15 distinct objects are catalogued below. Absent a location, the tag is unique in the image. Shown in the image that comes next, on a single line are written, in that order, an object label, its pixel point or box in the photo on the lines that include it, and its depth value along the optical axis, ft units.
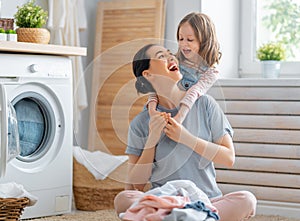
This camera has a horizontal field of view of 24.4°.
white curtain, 14.02
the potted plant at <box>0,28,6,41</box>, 11.29
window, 14.24
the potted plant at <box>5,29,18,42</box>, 11.44
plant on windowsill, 13.76
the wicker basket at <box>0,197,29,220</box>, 10.05
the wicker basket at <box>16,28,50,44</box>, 12.03
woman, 8.29
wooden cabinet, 12.42
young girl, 8.42
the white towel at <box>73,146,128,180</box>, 10.02
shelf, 11.12
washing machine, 11.47
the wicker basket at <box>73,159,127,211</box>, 12.60
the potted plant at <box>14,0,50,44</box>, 12.05
